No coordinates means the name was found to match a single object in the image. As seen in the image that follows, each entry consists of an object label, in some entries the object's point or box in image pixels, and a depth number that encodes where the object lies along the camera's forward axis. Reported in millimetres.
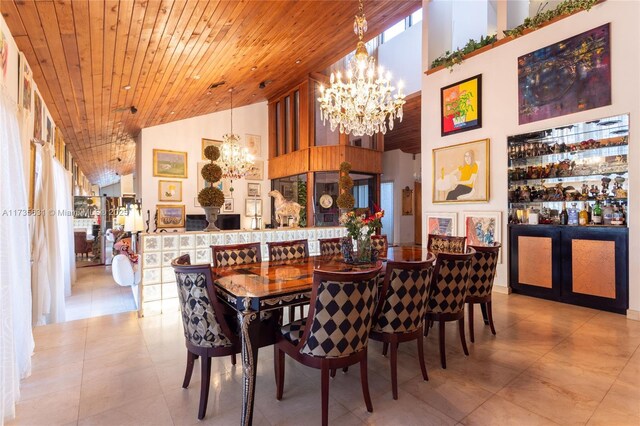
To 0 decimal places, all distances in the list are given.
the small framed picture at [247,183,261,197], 8773
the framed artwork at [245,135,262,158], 8701
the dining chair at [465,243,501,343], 2998
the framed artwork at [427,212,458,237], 5543
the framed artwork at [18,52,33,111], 2961
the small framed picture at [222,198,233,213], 8230
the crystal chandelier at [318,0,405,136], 3951
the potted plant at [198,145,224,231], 3695
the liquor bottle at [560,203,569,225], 4434
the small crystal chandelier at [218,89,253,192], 6645
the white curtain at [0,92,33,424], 1850
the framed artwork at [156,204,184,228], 7482
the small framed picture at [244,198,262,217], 8642
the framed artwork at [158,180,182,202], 7469
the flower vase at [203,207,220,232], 3802
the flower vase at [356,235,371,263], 2865
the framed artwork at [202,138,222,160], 7998
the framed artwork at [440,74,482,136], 5215
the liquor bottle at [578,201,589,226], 4253
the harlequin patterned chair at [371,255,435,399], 2104
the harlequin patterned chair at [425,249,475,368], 2535
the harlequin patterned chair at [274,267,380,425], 1761
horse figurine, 5977
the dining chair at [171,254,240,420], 1906
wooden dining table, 1803
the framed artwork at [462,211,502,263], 4973
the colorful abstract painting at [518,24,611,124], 3988
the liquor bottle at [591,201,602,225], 4129
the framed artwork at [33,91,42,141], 3675
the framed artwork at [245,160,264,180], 8738
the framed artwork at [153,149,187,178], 7414
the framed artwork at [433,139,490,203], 5156
